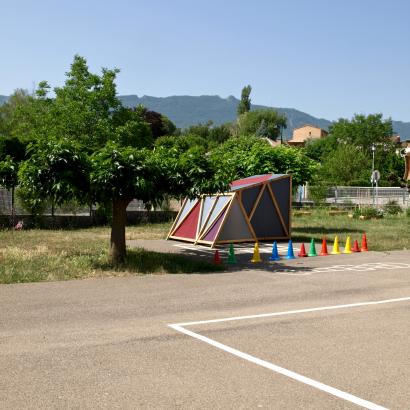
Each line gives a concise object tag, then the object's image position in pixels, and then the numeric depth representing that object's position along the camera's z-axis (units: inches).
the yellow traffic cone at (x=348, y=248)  668.1
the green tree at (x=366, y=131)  3725.4
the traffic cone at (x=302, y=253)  630.4
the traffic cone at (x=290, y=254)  616.4
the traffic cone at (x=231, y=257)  575.3
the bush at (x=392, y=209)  1476.1
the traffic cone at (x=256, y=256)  580.9
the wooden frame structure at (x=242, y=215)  742.5
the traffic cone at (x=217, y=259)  550.4
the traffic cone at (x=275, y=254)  604.4
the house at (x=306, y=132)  6181.1
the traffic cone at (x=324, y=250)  650.8
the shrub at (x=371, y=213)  1348.4
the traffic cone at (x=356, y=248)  679.1
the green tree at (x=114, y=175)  482.4
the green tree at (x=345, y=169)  2532.0
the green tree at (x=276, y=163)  963.3
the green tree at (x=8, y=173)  577.6
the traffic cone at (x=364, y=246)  691.0
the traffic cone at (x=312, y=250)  641.0
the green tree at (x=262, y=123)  3932.1
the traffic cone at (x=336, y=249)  659.8
